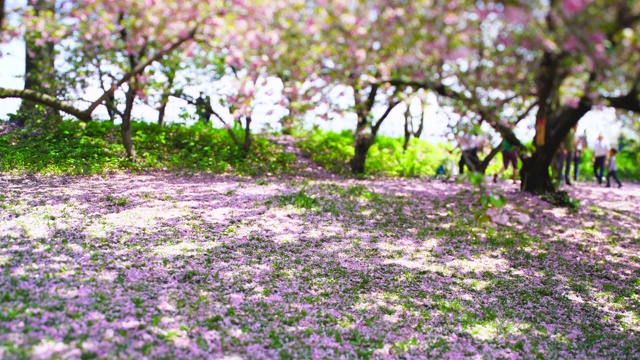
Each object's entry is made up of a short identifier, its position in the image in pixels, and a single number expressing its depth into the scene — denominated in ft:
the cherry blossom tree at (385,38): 16.53
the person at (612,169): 65.56
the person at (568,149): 59.85
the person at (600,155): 63.10
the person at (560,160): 59.26
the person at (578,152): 67.62
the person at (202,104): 54.44
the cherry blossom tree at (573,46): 14.55
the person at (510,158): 56.12
